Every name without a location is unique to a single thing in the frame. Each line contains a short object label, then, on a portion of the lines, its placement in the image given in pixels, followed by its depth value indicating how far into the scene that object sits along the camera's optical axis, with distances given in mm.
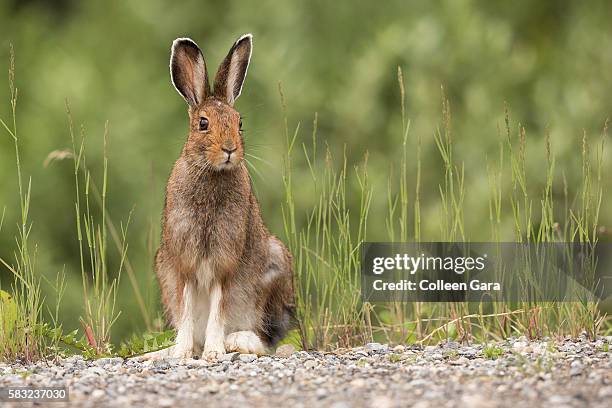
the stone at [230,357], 14599
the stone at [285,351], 15013
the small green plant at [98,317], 15172
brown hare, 15047
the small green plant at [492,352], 13516
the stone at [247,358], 14414
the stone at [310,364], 13437
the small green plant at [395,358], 13672
